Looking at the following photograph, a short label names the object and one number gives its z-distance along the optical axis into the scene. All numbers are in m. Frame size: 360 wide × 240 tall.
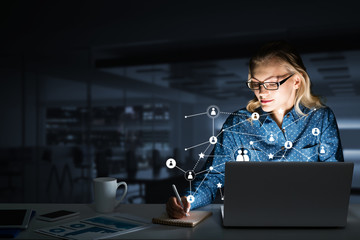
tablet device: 1.29
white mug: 1.53
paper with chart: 1.20
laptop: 1.22
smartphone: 1.42
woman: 1.92
